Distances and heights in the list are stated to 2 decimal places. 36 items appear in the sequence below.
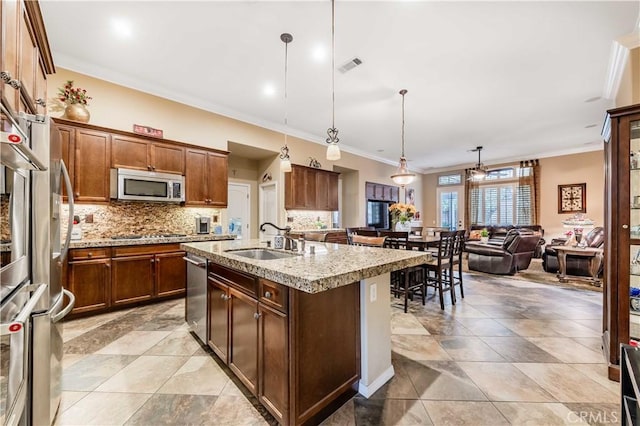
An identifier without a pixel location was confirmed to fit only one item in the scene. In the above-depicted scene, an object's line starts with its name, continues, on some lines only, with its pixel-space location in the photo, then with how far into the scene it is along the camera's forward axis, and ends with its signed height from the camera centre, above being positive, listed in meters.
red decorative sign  3.72 +1.18
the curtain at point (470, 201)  9.21 +0.40
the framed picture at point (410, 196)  9.61 +0.60
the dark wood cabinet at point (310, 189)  5.52 +0.53
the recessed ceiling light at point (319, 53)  2.97 +1.85
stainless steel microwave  3.44 +0.37
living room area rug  4.54 -1.29
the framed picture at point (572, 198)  7.27 +0.40
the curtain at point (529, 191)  8.00 +0.67
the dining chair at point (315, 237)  4.17 -0.41
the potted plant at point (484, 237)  6.44 -0.61
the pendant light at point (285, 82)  2.78 +1.85
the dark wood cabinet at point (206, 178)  4.09 +0.55
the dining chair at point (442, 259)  3.41 -0.64
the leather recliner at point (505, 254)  5.34 -0.89
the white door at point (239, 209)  5.58 +0.07
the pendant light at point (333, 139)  2.66 +0.77
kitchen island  1.38 -0.70
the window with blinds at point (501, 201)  8.27 +0.37
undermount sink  2.19 -0.36
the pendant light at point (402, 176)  4.61 +0.65
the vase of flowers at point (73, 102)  3.15 +1.34
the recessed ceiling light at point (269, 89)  3.81 +1.84
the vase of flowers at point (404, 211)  4.67 +0.02
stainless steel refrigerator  0.98 -0.27
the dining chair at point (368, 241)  3.54 -0.40
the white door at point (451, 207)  9.66 +0.20
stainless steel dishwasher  2.31 -0.78
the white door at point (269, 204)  5.55 +0.18
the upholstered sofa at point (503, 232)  7.45 -0.61
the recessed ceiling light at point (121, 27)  2.60 +1.89
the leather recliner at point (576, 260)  5.08 -0.97
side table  4.71 -0.84
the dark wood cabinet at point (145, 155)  3.47 +0.80
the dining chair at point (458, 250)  3.58 -0.57
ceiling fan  6.70 +0.98
